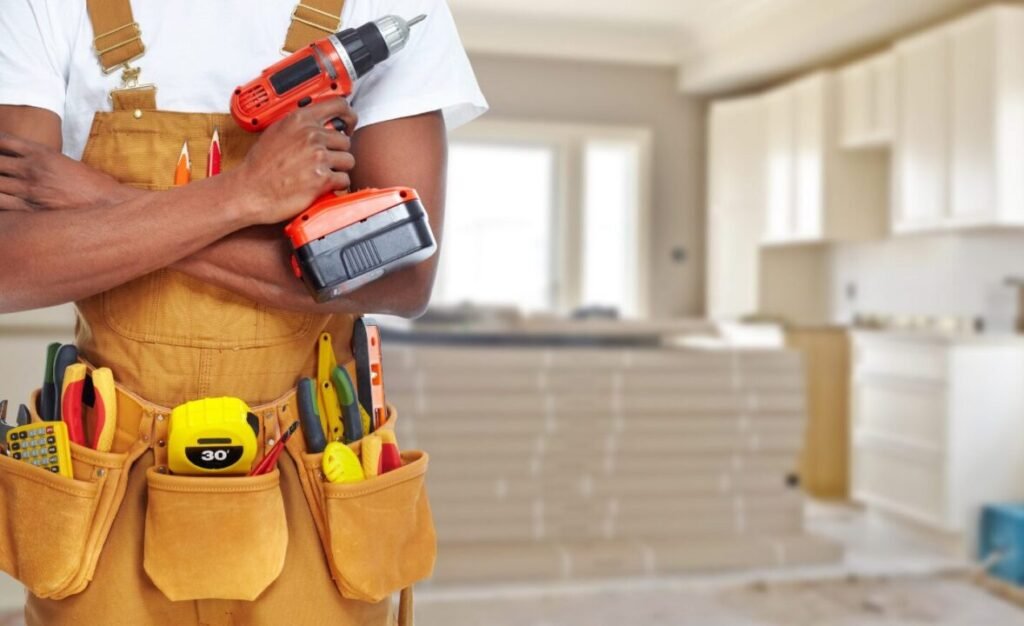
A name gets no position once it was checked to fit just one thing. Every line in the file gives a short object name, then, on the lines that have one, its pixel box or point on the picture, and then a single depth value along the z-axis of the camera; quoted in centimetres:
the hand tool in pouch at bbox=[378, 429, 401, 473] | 97
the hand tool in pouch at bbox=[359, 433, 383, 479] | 95
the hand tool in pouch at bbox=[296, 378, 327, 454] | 94
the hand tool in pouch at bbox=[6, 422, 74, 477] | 88
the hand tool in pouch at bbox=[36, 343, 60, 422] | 93
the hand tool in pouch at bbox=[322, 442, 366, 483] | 92
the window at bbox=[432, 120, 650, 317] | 729
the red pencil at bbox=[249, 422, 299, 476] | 90
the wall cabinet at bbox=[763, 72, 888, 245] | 621
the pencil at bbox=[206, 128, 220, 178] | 92
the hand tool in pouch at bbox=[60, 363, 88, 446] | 89
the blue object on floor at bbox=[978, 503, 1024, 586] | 406
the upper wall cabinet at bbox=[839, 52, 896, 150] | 564
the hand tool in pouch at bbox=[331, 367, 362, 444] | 96
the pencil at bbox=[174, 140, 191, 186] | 91
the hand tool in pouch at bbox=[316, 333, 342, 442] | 98
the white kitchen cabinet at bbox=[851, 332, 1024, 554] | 457
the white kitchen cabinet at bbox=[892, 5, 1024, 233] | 468
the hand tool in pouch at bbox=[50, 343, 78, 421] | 91
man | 86
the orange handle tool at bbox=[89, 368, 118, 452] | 89
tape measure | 85
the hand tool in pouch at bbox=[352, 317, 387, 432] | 100
